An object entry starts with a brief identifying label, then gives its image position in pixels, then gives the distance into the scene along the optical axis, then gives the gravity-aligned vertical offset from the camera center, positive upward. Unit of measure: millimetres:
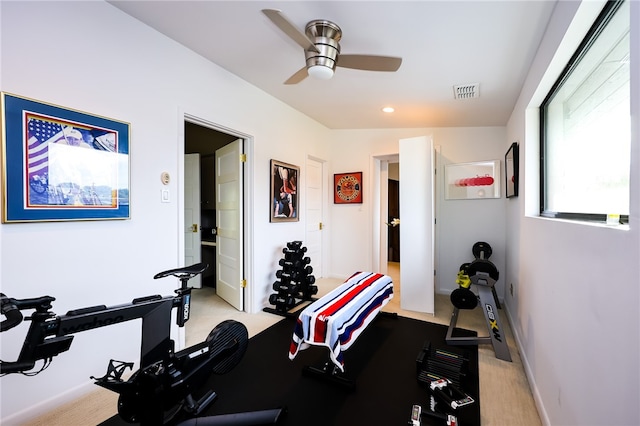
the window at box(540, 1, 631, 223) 1099 +421
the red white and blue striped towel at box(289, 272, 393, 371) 1760 -744
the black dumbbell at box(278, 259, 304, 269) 3266 -634
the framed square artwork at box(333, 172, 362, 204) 4609 +363
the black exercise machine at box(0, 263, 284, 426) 1114 -736
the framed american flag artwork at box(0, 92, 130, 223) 1515 +275
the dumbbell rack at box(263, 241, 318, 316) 3184 -859
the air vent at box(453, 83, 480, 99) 2741 +1199
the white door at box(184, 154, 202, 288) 3955 -26
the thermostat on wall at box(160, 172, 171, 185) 2244 +253
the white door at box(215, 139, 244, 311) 3293 -198
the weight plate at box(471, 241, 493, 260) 3648 -532
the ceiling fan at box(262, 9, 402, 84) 1871 +1038
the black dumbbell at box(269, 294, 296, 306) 3162 -1026
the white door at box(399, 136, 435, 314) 3199 -162
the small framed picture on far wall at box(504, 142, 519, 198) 2729 +415
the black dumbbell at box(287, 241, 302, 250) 3359 -428
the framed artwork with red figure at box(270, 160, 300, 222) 3486 +228
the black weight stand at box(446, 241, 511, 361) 2307 -891
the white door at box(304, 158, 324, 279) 4320 -56
